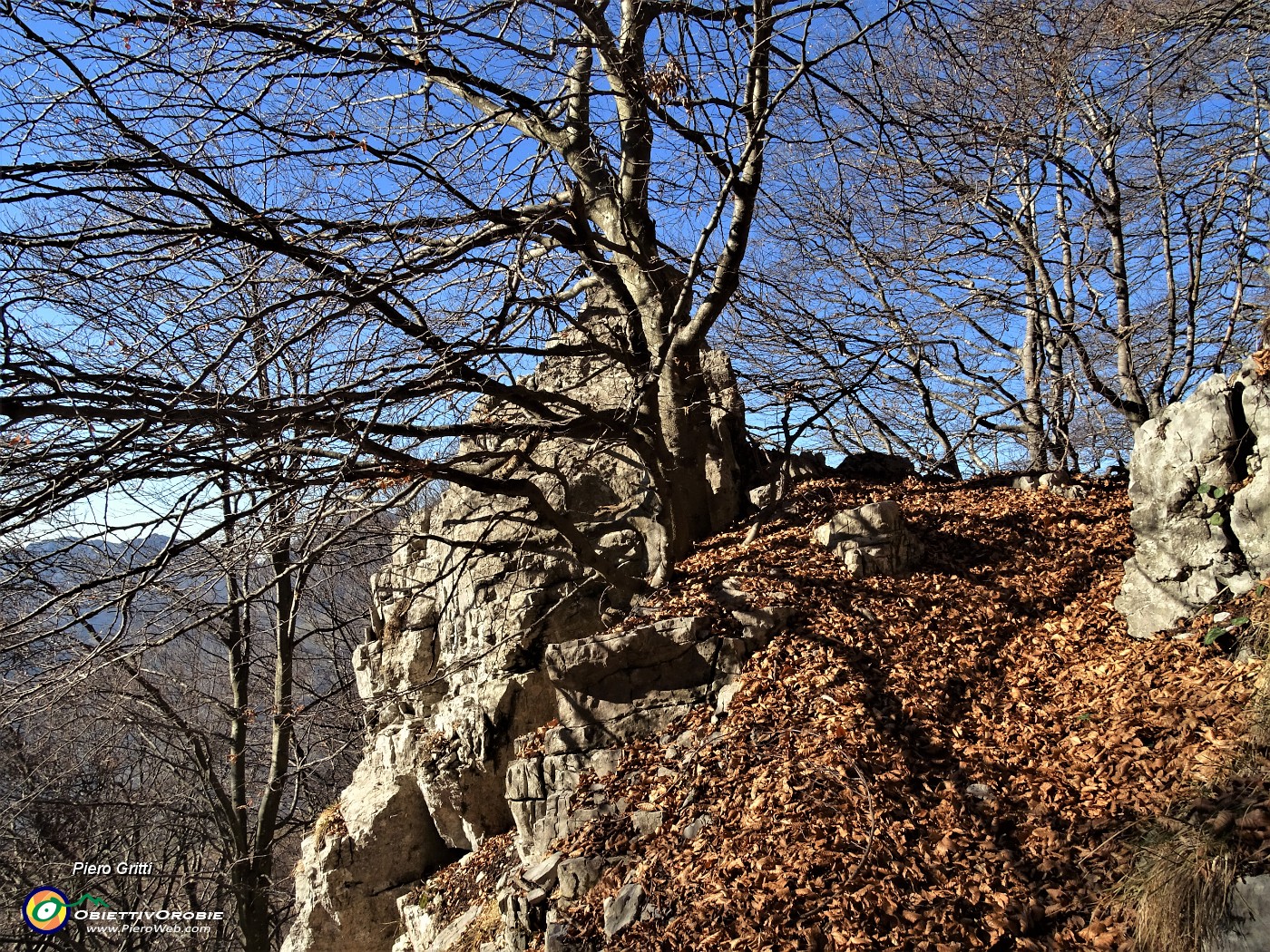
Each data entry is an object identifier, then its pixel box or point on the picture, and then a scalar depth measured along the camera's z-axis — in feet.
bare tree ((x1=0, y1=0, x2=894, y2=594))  13.41
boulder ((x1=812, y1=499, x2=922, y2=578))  19.08
